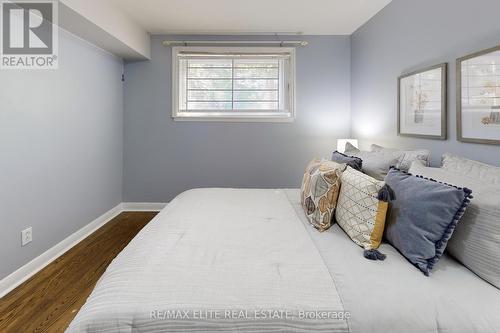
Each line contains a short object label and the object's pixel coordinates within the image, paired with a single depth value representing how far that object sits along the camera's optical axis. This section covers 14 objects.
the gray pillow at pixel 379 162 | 2.06
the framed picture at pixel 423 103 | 2.12
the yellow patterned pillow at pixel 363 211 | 1.41
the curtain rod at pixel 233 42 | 3.82
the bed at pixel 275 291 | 0.94
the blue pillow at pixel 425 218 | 1.18
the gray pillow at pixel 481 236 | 1.11
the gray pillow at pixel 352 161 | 2.07
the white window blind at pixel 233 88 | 3.93
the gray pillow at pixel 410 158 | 1.95
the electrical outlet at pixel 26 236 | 2.24
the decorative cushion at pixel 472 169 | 1.33
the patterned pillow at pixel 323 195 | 1.71
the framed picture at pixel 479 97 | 1.67
